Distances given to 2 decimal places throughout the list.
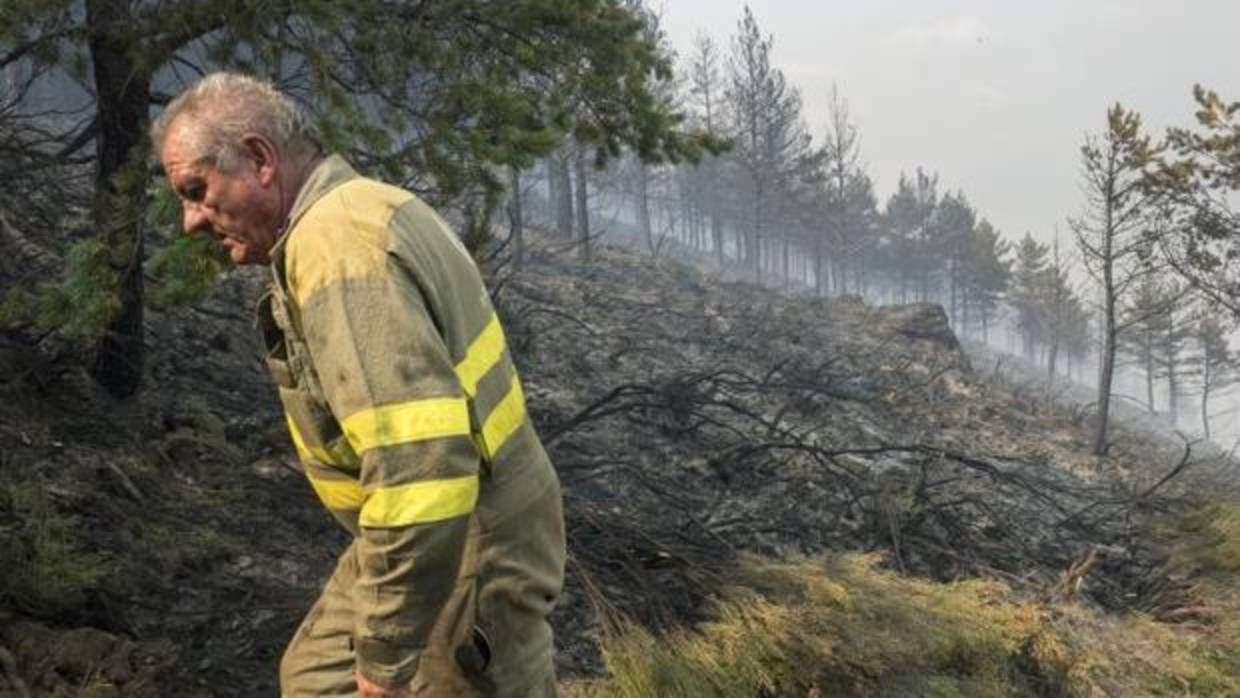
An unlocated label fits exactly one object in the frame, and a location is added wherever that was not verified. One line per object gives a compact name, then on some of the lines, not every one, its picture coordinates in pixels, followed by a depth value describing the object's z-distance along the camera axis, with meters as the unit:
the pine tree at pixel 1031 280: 50.34
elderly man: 1.64
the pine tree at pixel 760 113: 33.75
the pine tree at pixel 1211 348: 39.62
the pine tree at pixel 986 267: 52.22
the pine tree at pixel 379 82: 4.21
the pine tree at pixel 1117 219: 18.34
